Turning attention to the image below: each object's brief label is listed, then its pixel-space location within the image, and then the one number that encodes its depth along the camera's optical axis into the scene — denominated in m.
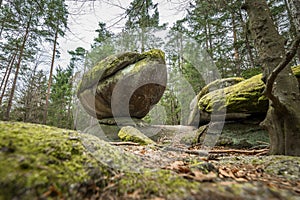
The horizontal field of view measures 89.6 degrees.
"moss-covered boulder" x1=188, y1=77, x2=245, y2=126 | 7.28
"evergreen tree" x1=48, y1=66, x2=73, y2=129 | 18.14
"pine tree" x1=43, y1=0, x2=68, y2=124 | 12.40
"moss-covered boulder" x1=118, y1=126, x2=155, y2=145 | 5.00
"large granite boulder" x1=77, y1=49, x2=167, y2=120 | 8.70
